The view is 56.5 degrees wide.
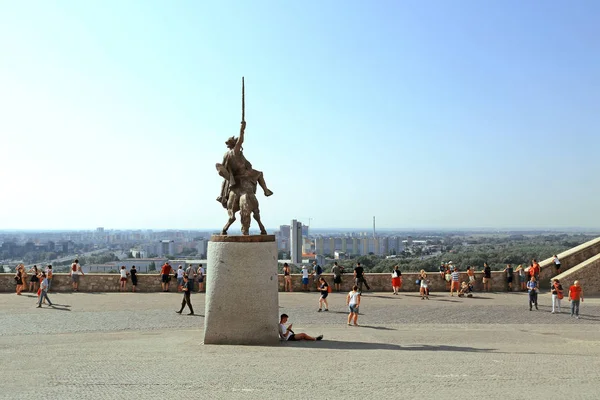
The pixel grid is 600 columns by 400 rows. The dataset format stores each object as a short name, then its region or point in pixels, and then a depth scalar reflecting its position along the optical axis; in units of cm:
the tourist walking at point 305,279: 2159
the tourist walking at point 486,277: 2156
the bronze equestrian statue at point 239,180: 1230
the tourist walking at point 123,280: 2130
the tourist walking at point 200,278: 2148
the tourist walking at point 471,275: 2067
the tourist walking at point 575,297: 1584
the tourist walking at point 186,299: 1578
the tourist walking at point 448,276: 2124
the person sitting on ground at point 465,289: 2025
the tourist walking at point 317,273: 2165
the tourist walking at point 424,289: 1959
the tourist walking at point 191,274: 2083
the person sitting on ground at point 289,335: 1185
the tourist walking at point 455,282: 2052
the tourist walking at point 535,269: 2078
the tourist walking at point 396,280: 2088
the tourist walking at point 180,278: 2139
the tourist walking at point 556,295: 1662
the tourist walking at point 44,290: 1748
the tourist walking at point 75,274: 2102
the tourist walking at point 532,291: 1698
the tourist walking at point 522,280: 2188
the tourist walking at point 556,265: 2241
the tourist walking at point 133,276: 2119
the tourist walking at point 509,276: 2184
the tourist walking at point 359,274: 2064
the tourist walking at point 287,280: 2156
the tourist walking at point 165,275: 2112
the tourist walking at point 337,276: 2155
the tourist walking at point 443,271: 2180
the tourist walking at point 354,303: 1420
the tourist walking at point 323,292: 1662
